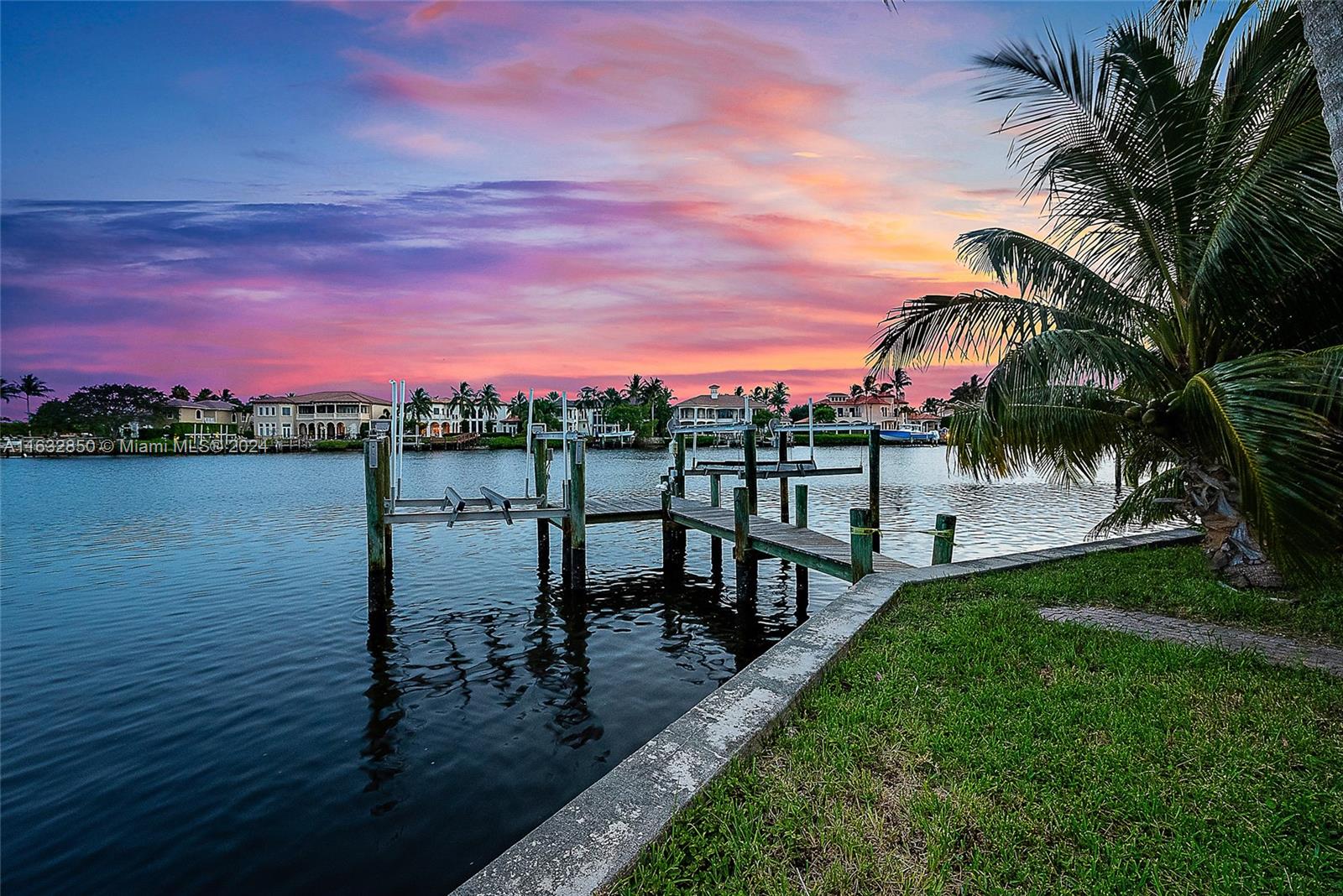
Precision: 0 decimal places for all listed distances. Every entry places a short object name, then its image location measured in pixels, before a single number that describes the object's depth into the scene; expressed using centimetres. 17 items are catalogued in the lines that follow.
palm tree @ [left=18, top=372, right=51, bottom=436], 11594
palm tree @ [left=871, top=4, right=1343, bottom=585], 671
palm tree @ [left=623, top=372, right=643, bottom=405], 12438
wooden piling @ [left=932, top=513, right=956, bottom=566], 1054
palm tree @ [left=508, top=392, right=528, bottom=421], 10494
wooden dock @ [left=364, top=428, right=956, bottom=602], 1073
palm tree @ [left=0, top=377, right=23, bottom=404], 11528
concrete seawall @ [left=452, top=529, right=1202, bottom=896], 291
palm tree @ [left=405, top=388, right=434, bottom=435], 11425
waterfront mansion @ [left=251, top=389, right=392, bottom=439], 10944
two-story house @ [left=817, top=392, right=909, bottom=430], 13462
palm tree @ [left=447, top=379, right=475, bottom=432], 12388
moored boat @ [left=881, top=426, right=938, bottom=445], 9757
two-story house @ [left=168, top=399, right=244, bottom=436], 11318
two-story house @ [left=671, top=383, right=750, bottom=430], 11262
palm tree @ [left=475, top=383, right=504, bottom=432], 12569
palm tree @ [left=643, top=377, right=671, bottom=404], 12175
